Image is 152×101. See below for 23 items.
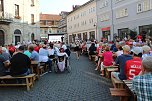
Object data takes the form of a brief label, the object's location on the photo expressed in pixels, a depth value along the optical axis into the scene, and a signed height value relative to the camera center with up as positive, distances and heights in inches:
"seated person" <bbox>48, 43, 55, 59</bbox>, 303.4 -17.6
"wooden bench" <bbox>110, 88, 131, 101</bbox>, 117.6 -45.8
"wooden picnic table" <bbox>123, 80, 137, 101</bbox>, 109.6 -35.4
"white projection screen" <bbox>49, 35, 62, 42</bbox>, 779.3 +48.5
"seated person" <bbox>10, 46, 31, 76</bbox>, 178.8 -26.4
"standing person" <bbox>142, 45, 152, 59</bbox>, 170.1 -6.6
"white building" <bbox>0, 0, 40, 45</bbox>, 694.2 +153.7
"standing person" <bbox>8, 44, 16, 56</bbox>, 373.1 -9.4
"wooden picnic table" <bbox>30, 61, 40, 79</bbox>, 220.1 -39.7
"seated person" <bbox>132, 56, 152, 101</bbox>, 77.3 -23.7
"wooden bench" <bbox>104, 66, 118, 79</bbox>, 195.1 -37.7
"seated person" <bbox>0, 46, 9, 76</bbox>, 186.7 -27.5
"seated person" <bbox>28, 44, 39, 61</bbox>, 228.9 -15.3
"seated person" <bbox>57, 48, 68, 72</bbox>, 265.9 -31.4
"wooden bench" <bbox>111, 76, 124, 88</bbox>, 139.4 -43.3
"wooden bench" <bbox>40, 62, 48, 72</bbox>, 266.7 -42.6
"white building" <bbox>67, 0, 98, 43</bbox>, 982.3 +224.7
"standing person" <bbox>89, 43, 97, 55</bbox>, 377.9 -10.8
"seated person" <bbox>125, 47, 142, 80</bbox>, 127.8 -22.6
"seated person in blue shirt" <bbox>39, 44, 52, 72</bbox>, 262.6 -19.7
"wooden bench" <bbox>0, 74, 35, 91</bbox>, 176.2 -51.2
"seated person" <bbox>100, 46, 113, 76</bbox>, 222.7 -24.3
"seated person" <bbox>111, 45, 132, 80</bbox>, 142.1 -18.7
